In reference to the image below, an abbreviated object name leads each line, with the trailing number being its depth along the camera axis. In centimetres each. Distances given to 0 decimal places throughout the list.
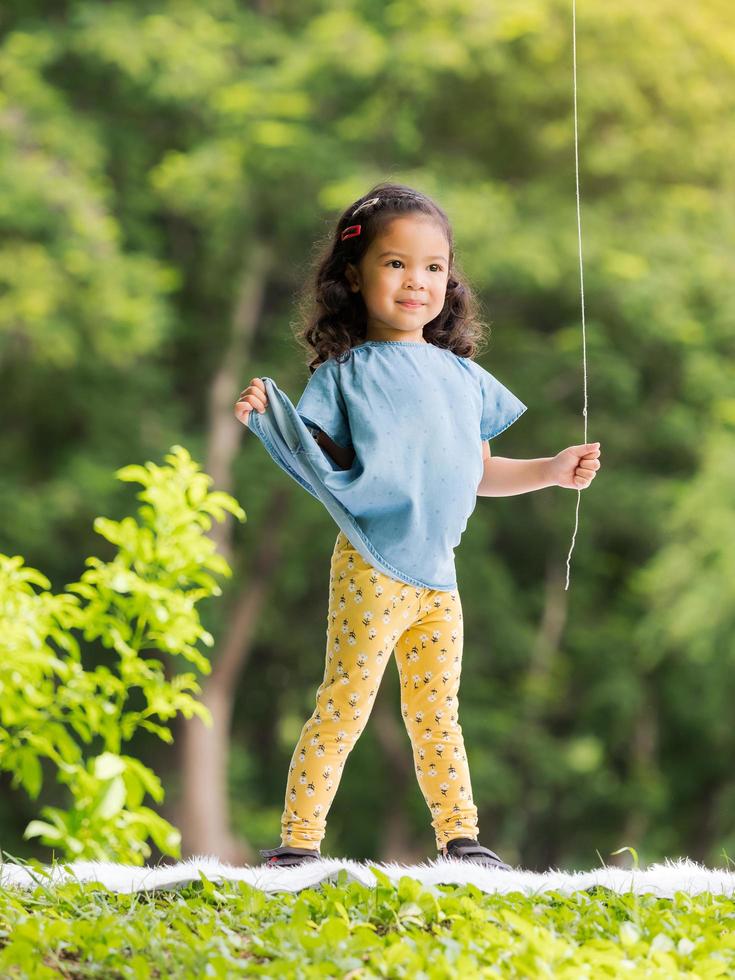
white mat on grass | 408
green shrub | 547
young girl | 430
